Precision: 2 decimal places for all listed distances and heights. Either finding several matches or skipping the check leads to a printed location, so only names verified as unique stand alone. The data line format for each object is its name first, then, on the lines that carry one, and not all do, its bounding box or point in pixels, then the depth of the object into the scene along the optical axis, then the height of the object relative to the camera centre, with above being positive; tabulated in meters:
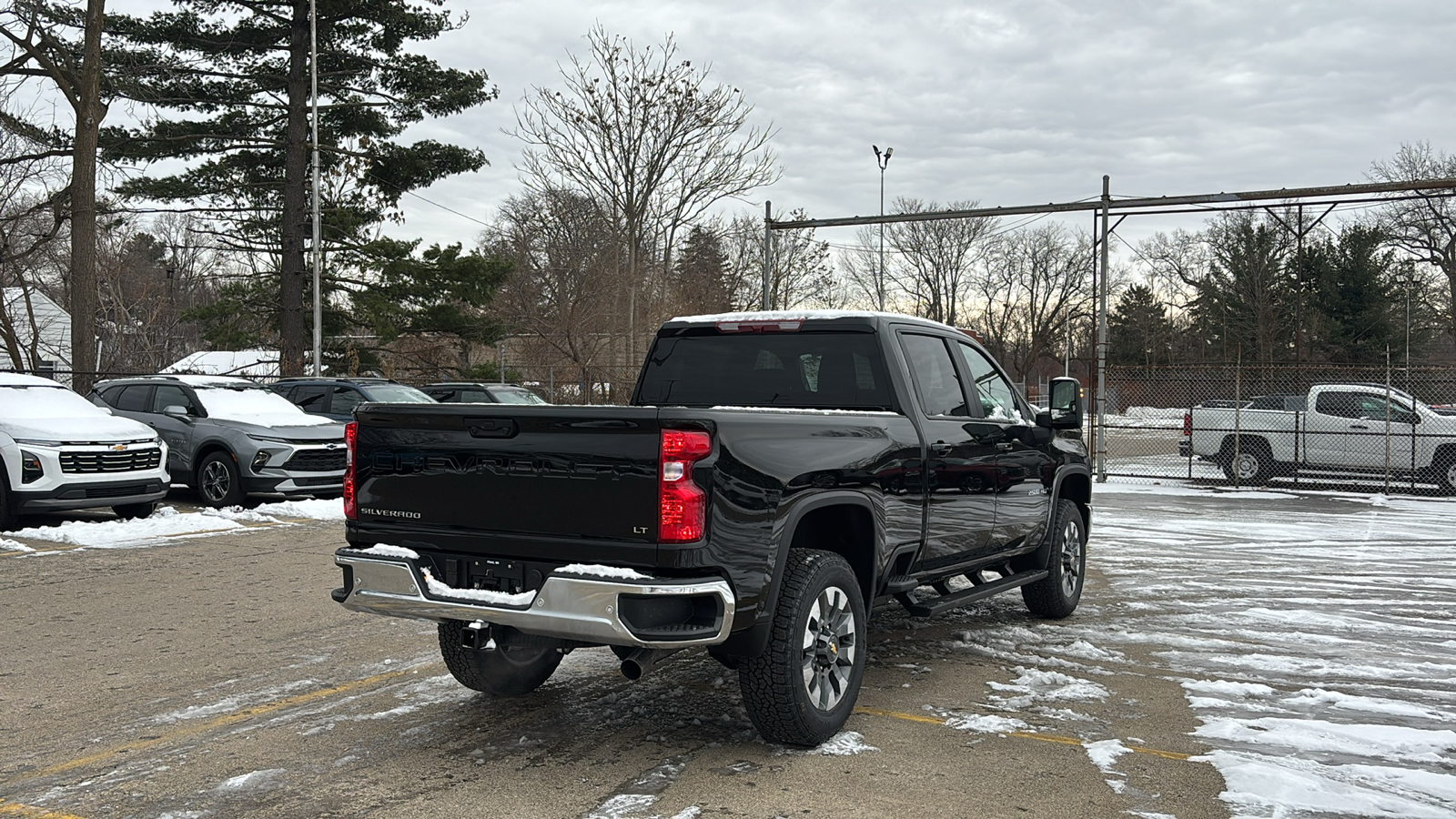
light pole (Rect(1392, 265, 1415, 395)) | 49.99 +5.35
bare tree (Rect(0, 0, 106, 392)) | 21.23 +5.71
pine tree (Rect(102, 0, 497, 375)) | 28.00 +7.19
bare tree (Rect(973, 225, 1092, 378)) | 69.44 +6.02
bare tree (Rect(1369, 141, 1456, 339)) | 50.56 +7.79
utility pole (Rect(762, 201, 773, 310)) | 24.00 +3.46
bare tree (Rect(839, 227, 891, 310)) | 61.69 +6.36
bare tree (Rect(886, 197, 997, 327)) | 63.66 +8.10
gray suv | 14.62 -0.66
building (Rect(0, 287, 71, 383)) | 50.22 +3.18
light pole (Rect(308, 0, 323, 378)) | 26.45 +3.41
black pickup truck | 4.27 -0.52
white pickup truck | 18.42 -0.71
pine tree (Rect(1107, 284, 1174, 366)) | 72.62 +4.37
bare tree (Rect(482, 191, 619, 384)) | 38.09 +4.03
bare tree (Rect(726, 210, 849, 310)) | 49.22 +5.61
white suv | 11.85 -0.75
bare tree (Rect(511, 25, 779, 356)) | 35.75 +7.71
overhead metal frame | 18.56 +3.36
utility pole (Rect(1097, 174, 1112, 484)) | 19.11 +0.77
